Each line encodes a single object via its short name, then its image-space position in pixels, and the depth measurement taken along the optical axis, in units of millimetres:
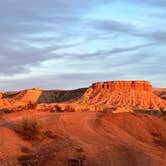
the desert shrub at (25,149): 17891
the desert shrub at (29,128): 19844
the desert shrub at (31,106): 39903
